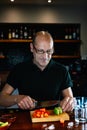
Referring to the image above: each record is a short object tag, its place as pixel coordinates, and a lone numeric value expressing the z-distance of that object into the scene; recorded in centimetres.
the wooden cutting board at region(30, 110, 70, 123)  169
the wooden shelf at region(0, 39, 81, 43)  540
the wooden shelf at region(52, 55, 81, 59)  553
